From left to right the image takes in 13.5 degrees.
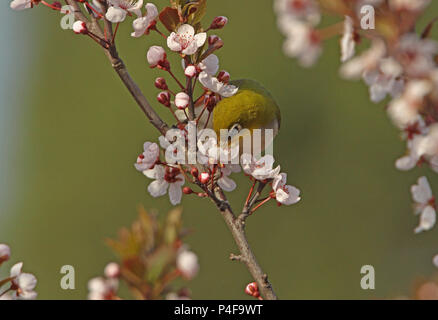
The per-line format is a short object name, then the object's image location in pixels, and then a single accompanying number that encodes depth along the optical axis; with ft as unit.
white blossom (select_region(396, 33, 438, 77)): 3.00
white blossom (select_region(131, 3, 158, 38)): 3.33
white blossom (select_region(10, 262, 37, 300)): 3.25
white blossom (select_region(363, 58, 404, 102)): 3.04
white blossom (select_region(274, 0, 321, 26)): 3.04
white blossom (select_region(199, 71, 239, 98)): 3.34
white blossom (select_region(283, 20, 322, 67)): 3.07
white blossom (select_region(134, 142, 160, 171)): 3.35
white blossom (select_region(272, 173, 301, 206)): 3.33
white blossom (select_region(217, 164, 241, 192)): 3.42
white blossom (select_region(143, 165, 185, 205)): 3.40
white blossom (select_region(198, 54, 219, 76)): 3.36
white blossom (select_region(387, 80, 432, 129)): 3.01
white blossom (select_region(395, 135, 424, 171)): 3.15
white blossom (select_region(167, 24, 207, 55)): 3.31
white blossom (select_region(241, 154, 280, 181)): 3.31
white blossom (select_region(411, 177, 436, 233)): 3.19
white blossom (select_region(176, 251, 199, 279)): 3.05
